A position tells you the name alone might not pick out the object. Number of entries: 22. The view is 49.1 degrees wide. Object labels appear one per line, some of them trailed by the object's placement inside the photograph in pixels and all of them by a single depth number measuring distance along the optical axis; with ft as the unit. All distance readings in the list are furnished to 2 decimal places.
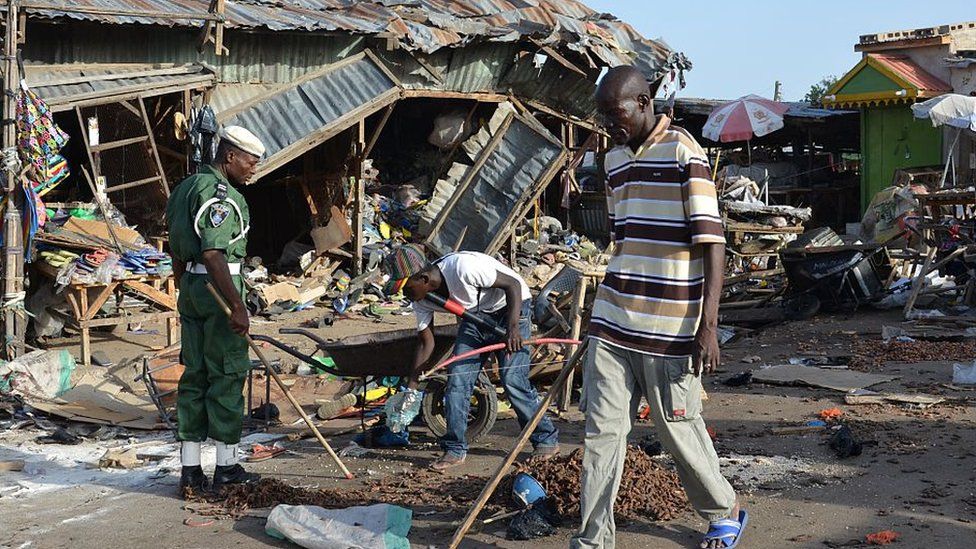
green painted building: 77.00
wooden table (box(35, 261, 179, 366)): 34.53
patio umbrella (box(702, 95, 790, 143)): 77.41
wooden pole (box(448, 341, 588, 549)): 15.42
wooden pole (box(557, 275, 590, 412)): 25.18
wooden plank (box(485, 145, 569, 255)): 57.11
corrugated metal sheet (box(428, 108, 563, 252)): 57.41
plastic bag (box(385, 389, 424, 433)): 21.61
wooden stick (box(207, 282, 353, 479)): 18.95
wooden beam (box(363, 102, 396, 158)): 52.19
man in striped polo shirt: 14.33
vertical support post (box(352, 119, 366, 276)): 54.19
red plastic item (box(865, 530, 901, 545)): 15.51
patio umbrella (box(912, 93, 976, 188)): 63.77
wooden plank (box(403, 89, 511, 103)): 55.15
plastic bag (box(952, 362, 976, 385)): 28.48
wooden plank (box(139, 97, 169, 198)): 41.39
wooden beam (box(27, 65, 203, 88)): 39.11
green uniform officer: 19.03
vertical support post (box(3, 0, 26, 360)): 31.94
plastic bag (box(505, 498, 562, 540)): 16.21
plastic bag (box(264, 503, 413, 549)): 16.05
